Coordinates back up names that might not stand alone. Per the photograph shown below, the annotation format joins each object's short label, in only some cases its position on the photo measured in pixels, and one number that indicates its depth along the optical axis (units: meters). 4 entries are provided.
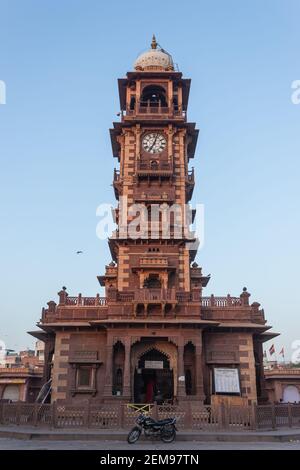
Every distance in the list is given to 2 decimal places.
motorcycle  15.45
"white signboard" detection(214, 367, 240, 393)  25.14
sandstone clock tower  25.62
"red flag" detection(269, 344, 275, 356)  45.20
